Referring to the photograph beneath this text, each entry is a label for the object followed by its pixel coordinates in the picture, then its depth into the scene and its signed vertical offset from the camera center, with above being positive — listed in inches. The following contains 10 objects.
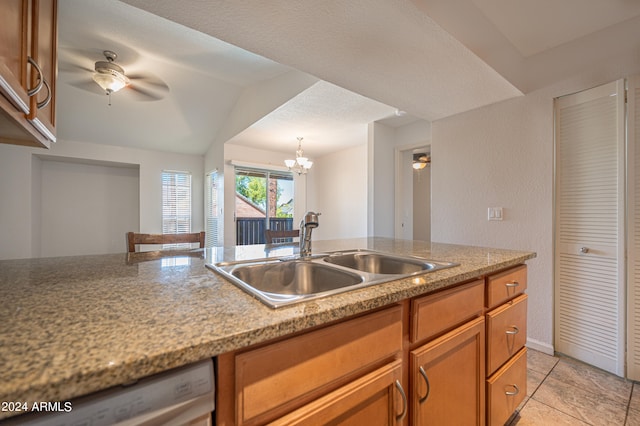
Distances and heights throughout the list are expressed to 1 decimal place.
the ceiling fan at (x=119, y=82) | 98.8 +54.5
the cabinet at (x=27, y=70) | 28.1 +17.5
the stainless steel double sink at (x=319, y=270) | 38.5 -9.7
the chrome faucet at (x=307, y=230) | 49.1 -3.4
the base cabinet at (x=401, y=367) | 20.8 -16.8
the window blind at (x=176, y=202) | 199.5 +8.0
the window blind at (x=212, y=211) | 186.5 +1.1
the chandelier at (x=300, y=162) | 153.1 +30.0
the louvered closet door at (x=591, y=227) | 67.2 -4.1
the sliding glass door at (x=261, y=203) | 197.5 +7.4
